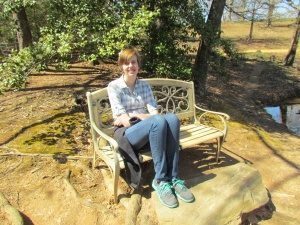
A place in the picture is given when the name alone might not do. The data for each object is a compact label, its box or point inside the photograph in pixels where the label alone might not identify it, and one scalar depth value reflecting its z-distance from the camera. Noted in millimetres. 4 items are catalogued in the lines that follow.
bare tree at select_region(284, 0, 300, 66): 15352
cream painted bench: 2996
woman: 2773
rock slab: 2607
